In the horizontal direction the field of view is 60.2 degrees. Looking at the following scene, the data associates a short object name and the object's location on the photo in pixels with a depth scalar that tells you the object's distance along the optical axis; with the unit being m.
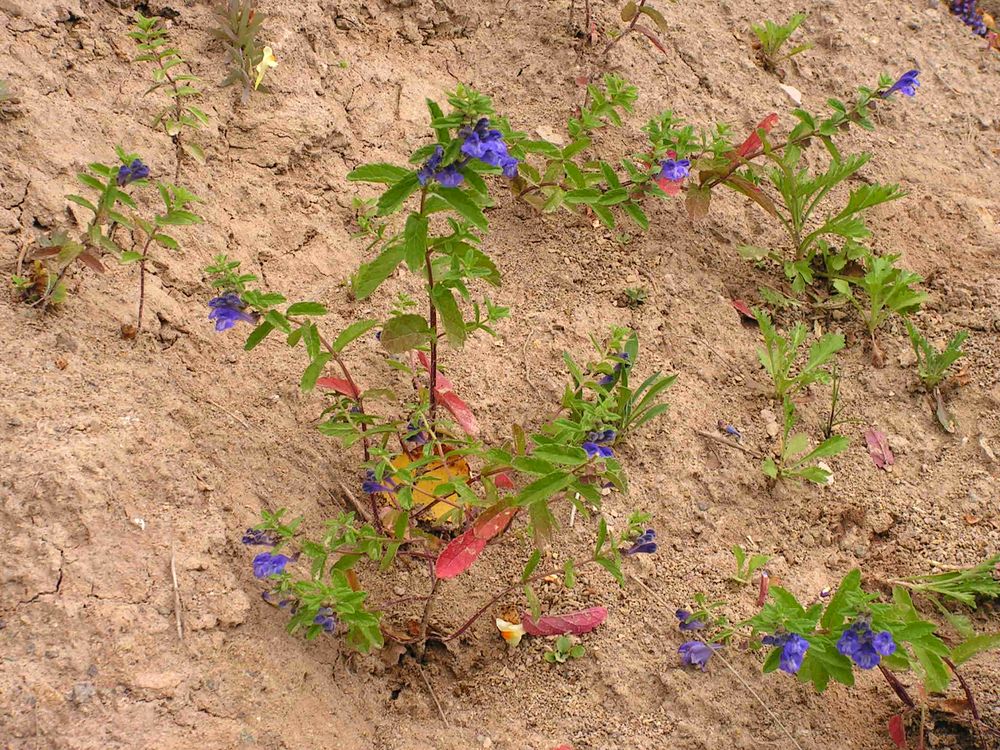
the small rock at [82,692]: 1.94
